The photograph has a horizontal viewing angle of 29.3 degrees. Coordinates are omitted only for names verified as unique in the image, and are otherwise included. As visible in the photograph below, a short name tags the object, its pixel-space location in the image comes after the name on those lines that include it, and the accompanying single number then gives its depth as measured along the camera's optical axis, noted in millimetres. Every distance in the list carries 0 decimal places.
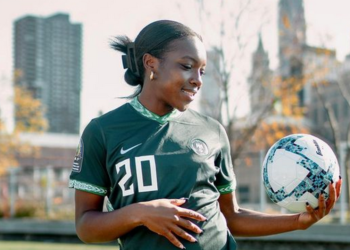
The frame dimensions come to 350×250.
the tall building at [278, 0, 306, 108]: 19469
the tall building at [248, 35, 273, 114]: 18109
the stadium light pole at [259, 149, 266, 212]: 16266
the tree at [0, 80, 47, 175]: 29578
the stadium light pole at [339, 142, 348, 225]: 14883
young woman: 2734
